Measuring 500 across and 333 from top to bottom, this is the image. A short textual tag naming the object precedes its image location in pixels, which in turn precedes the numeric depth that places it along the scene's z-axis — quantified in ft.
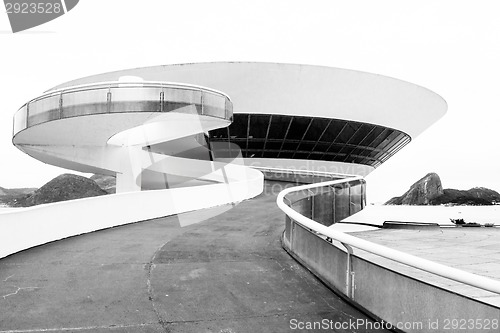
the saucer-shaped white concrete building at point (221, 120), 52.54
